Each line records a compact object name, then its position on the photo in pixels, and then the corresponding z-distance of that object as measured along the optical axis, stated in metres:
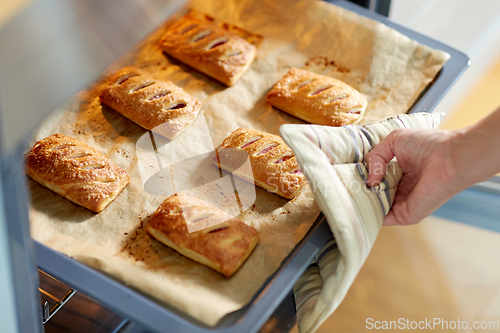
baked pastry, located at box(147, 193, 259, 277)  0.86
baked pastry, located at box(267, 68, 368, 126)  0.99
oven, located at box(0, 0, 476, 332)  0.51
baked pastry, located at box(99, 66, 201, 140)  0.97
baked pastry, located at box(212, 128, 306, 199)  0.92
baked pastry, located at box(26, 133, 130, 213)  0.90
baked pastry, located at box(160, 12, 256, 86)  1.03
